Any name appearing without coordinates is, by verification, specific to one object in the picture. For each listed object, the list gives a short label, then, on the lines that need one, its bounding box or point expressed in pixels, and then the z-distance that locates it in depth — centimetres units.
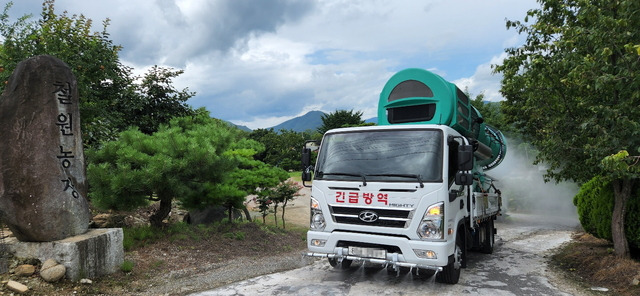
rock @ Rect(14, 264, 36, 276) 568
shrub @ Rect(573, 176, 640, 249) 768
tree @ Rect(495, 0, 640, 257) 609
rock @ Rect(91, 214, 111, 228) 915
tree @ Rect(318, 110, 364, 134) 4706
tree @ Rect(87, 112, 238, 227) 771
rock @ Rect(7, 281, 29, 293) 533
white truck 564
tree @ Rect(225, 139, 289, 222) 1017
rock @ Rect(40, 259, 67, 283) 564
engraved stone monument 578
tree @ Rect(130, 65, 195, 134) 1196
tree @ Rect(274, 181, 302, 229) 1166
